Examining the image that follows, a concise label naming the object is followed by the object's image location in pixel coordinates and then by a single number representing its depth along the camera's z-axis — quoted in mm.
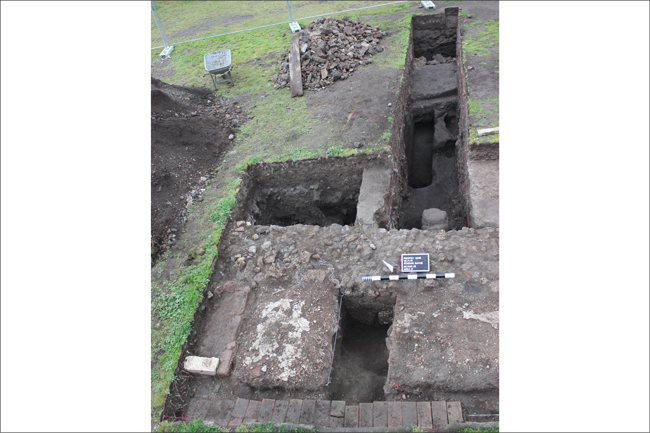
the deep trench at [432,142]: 7066
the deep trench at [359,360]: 3754
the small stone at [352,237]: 4621
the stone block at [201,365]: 3639
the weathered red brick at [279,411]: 3137
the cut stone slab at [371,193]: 5234
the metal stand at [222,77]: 8750
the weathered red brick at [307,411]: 3125
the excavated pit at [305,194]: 6184
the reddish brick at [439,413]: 2965
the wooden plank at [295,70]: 7959
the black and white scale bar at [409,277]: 4031
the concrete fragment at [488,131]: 5961
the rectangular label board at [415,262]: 4105
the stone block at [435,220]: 5766
